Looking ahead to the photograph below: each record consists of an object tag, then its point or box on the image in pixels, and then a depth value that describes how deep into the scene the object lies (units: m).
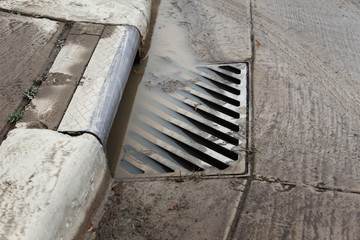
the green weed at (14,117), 1.88
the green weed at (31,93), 2.01
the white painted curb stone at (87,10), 2.57
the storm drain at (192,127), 2.10
